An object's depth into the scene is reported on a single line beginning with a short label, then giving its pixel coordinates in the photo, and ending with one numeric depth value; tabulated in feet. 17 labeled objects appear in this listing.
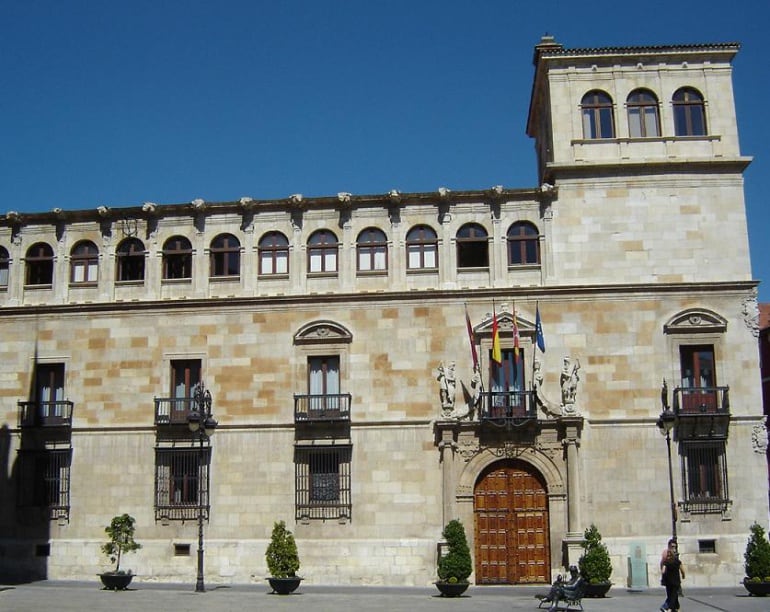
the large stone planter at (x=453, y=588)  95.71
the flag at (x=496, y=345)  107.34
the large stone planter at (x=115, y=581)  102.68
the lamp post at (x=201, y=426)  98.02
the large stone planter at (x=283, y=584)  98.43
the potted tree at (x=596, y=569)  95.66
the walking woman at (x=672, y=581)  81.76
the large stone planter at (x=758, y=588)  95.91
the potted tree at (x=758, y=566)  96.22
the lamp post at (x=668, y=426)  95.71
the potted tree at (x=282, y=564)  98.68
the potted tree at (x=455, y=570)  95.96
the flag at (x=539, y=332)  107.76
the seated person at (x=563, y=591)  81.82
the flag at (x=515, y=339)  109.09
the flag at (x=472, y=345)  108.74
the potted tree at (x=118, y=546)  102.83
